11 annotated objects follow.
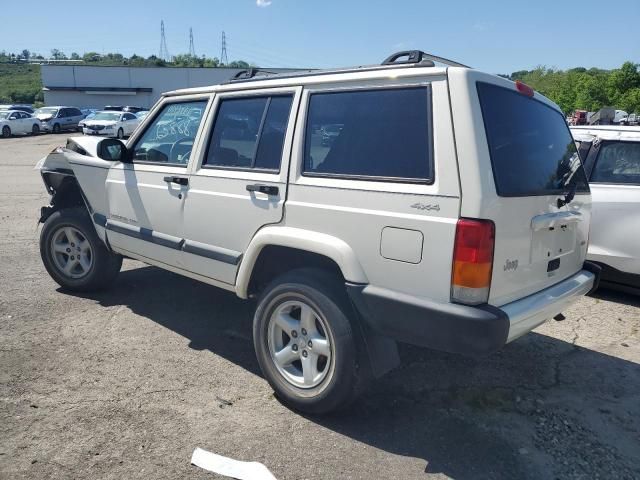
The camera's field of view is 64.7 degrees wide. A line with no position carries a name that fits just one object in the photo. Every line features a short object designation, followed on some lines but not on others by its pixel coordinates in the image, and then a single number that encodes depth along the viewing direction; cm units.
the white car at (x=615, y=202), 513
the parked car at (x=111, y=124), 2916
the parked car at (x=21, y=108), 3469
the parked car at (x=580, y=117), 2830
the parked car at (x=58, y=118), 3453
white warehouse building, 5162
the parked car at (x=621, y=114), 3628
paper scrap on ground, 263
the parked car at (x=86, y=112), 3969
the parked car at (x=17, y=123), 3164
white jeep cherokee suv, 256
